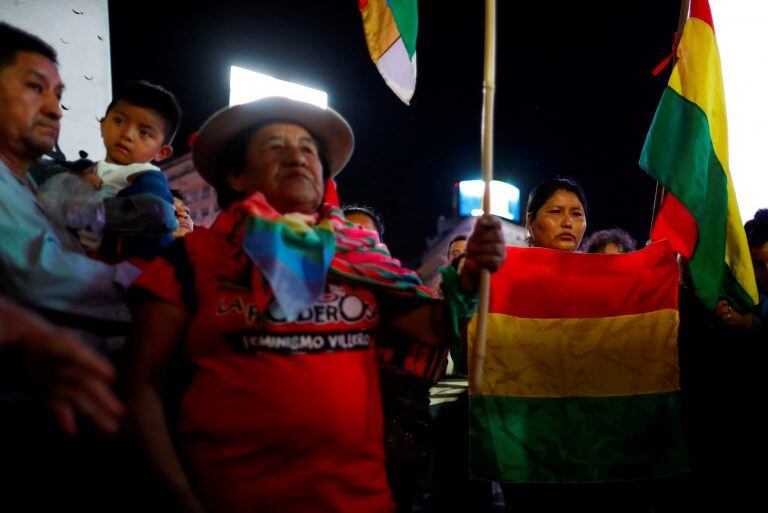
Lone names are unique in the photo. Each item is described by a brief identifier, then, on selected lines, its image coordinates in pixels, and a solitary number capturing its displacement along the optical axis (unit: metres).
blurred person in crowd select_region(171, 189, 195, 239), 3.45
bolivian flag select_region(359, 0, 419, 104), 2.22
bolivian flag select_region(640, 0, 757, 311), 2.47
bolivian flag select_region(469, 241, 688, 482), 2.49
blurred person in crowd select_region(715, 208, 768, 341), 2.52
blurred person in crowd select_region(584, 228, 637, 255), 3.81
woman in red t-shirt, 1.30
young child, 1.64
